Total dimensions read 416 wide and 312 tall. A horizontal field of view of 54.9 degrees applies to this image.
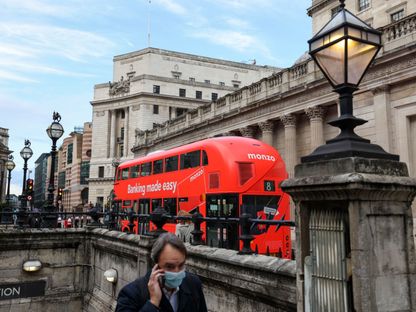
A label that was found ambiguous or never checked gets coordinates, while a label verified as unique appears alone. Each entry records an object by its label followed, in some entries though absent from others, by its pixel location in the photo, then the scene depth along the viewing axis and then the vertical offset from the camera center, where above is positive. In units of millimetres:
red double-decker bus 15148 +983
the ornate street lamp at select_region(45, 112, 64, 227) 16802 +2428
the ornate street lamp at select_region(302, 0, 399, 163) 3971 +1518
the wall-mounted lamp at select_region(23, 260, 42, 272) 14180 -1952
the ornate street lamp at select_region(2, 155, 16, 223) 25383 +2801
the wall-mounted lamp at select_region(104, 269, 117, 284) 12453 -2000
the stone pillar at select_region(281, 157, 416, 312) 3646 -237
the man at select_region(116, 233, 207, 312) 3330 -657
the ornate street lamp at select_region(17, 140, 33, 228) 16781 +2639
